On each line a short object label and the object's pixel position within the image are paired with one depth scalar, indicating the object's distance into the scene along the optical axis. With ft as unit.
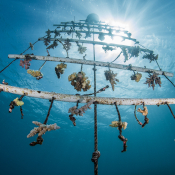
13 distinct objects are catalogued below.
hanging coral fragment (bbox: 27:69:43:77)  8.09
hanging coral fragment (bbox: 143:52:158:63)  12.89
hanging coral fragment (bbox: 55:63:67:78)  8.22
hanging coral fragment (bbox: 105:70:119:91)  7.41
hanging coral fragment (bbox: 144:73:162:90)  8.75
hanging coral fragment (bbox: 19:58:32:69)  9.07
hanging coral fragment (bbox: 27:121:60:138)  4.28
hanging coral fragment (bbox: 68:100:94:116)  4.68
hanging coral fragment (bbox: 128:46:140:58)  11.04
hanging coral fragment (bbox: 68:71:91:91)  6.57
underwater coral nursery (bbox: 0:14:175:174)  4.66
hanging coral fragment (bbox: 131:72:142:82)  9.50
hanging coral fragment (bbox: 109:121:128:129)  4.83
